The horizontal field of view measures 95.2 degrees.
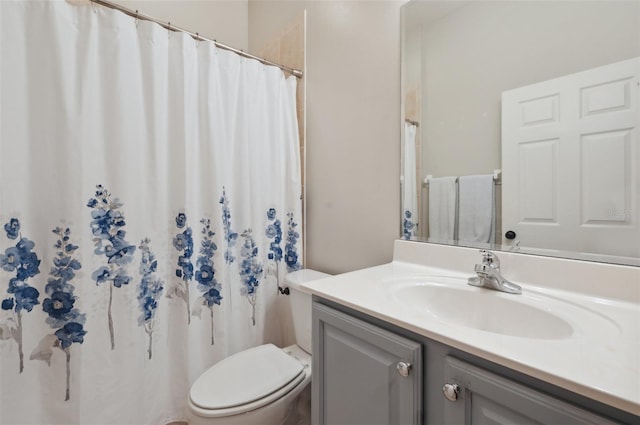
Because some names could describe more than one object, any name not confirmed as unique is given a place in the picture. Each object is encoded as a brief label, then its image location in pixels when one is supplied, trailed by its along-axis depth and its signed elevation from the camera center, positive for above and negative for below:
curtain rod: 1.13 +0.80
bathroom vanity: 0.47 -0.28
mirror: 0.78 +0.27
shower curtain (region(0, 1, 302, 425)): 1.01 -0.01
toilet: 1.00 -0.66
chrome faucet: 0.86 -0.20
